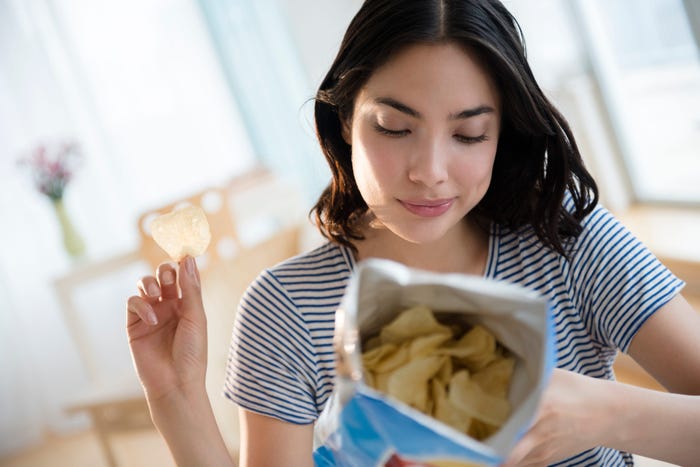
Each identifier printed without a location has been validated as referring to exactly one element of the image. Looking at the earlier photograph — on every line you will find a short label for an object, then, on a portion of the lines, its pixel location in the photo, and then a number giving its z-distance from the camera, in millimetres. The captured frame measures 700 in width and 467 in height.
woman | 983
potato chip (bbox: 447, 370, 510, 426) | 617
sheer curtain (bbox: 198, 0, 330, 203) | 4344
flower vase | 3949
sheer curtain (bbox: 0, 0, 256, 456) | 4223
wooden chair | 2168
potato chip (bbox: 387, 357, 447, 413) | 618
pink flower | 3961
